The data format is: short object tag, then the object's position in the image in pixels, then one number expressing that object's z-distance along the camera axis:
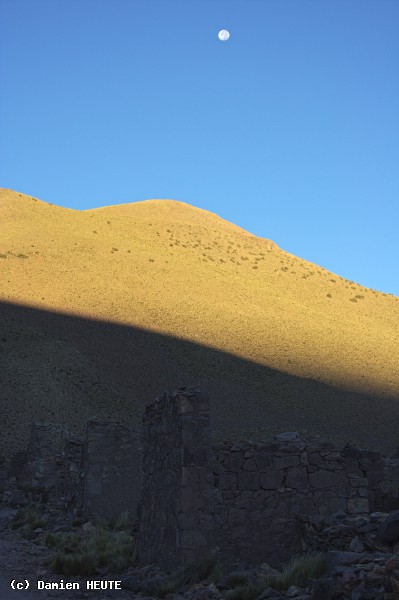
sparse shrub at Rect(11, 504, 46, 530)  18.23
